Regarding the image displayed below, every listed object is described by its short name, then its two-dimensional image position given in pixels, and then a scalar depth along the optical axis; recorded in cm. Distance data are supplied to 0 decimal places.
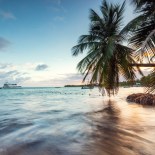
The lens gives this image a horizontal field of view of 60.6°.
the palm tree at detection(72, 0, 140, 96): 819
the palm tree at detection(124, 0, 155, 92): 536
